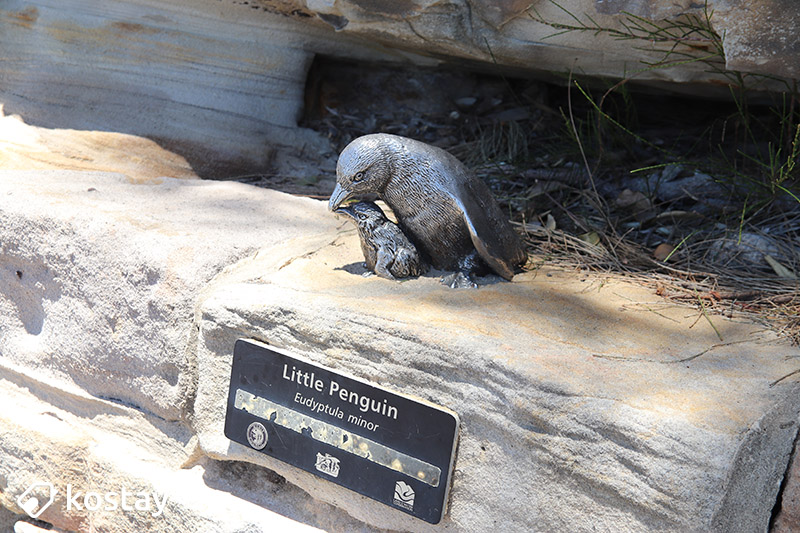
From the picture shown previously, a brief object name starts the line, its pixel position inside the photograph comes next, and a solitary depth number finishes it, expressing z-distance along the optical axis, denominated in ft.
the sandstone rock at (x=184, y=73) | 4.17
